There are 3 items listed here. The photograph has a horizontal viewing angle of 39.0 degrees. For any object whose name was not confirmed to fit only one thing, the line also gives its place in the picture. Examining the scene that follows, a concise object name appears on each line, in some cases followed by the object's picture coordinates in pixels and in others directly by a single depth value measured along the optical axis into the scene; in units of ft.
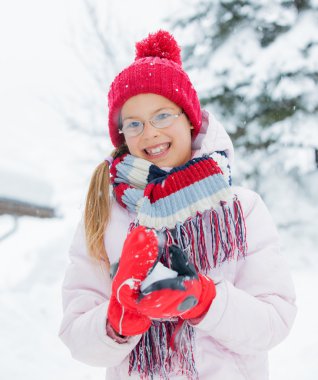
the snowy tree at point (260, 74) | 20.67
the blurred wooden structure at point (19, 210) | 14.29
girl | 4.41
